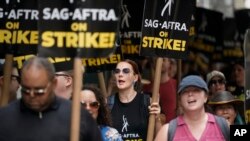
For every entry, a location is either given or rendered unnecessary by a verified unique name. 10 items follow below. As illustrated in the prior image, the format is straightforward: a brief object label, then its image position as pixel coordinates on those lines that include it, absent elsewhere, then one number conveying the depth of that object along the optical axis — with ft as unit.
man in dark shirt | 27.62
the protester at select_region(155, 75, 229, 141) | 33.16
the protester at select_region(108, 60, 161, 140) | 38.62
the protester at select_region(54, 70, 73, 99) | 35.92
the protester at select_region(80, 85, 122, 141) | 33.96
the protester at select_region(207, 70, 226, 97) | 48.04
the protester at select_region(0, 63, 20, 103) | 39.45
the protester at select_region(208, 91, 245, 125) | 40.75
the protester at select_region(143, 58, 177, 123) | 48.27
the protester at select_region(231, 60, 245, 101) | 51.35
